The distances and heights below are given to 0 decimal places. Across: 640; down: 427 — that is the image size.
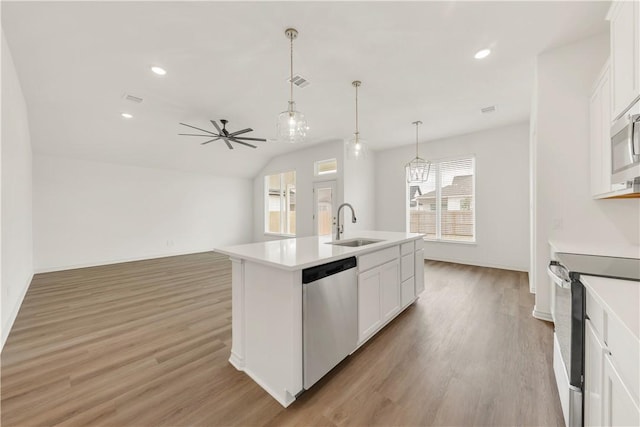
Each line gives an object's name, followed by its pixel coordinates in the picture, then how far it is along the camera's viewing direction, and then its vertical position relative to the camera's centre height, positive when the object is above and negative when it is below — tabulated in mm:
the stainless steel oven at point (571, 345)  1174 -680
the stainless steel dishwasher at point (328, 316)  1608 -752
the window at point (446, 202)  5387 +227
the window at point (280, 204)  7758 +294
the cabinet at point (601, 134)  1953 +673
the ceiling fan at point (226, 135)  4334 +1398
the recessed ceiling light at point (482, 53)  2603 +1723
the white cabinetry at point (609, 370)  740 -572
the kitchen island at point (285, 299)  1559 -671
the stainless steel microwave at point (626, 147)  1396 +404
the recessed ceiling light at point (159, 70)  2914 +1741
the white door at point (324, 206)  6066 +166
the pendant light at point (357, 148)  3180 +856
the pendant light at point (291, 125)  2391 +892
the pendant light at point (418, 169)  4758 +912
